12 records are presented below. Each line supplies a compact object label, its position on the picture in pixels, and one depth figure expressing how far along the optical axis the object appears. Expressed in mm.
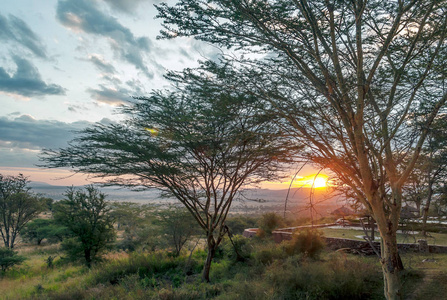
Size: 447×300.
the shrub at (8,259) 18641
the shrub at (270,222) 20700
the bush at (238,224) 28141
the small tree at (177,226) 18812
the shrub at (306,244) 11242
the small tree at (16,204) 27973
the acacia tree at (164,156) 8953
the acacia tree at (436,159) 4950
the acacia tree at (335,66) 3809
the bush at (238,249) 12875
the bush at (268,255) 11449
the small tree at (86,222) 17688
